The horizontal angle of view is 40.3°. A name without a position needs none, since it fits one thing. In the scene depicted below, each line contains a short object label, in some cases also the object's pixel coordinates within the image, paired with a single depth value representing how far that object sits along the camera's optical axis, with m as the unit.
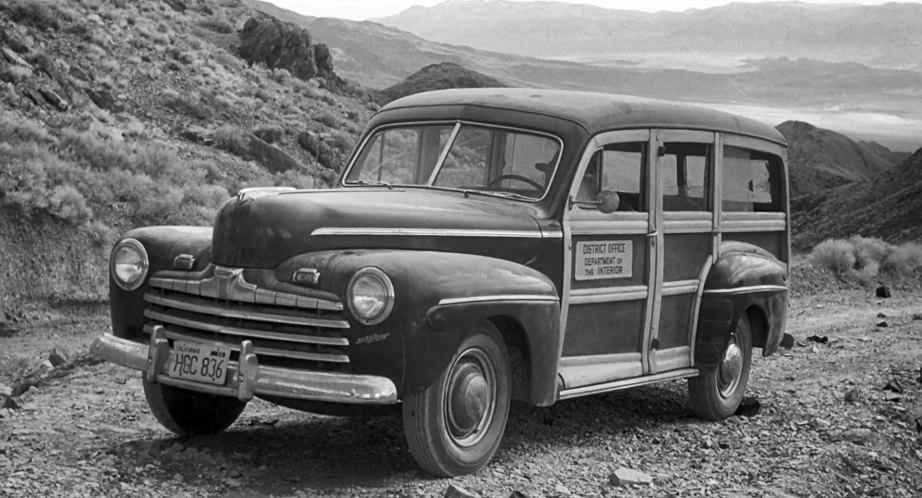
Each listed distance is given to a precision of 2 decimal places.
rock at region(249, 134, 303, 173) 28.61
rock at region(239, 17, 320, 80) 43.91
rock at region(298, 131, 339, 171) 32.62
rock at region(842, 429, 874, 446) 7.79
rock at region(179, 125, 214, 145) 28.61
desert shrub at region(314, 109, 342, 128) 38.03
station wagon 5.73
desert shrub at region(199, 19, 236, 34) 45.97
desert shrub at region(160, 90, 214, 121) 31.64
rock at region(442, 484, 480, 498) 5.60
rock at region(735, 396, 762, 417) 8.79
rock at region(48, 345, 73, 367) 11.34
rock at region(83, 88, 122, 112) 28.59
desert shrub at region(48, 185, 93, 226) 17.17
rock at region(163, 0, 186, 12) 46.91
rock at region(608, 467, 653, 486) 6.42
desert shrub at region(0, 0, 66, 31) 33.59
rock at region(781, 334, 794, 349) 10.35
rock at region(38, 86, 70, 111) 25.27
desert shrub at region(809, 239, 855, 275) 20.23
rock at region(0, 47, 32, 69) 26.36
